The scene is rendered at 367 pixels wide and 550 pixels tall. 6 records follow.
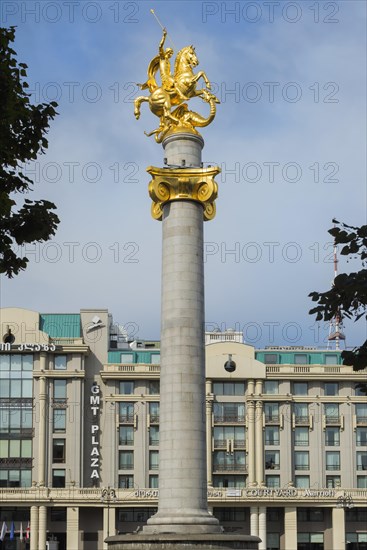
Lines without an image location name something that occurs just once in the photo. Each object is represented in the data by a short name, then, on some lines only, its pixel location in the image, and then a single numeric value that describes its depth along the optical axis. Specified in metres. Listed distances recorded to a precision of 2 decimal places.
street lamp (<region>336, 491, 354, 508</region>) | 93.25
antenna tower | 103.12
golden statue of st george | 46.25
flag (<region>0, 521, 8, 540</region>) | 87.62
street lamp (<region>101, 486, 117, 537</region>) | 90.88
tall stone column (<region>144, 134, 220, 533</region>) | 41.31
